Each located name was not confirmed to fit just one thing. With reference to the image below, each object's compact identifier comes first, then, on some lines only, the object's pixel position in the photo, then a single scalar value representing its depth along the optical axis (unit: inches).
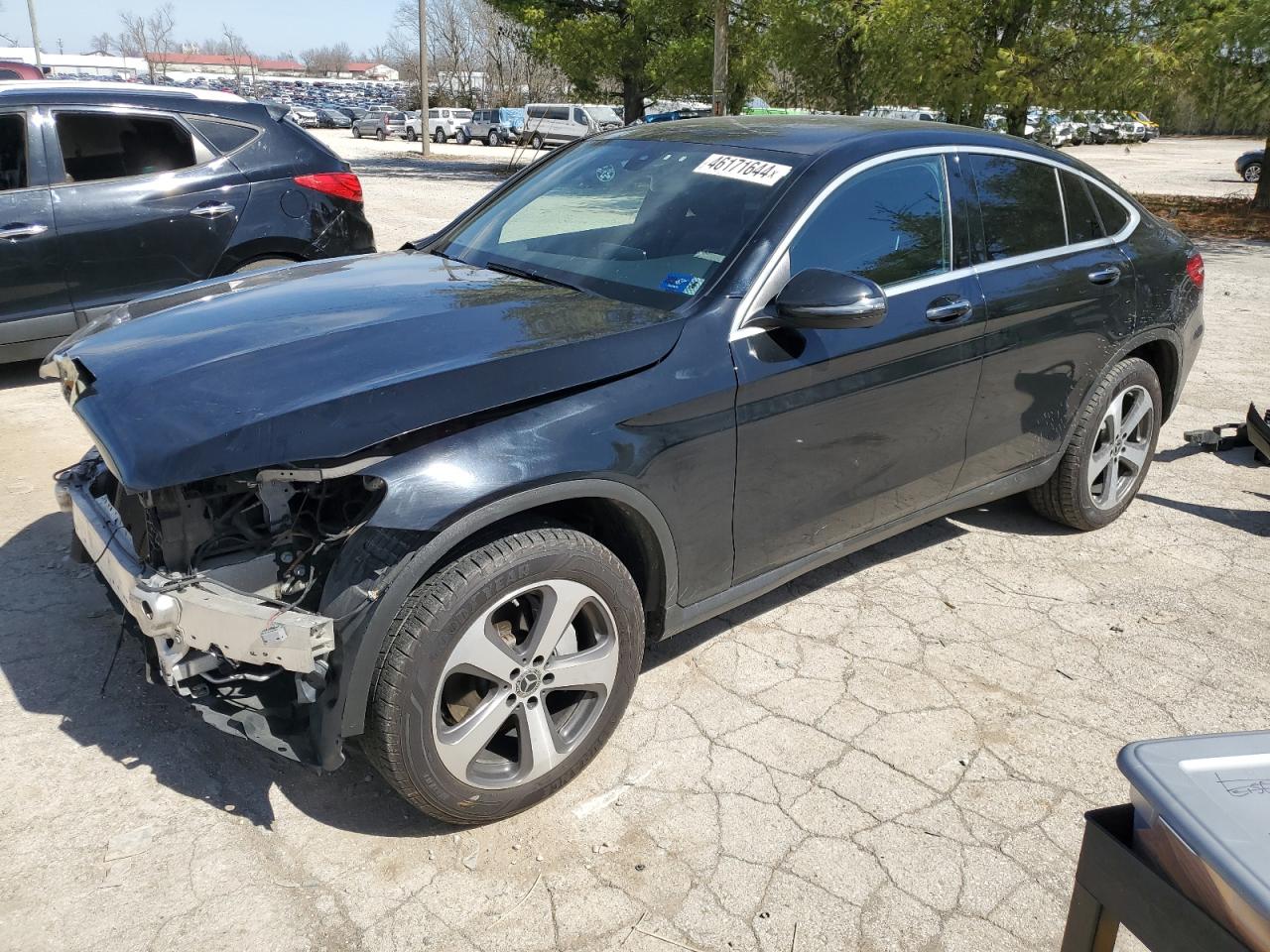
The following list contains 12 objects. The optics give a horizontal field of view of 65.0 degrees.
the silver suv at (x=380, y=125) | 1818.4
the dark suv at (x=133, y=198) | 227.5
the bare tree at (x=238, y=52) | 3487.9
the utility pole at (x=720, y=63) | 682.8
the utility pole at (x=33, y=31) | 1429.5
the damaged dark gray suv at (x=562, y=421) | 93.5
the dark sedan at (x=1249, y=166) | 977.2
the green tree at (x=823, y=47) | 679.7
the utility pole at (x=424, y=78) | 1244.5
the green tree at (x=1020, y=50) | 587.5
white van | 1374.3
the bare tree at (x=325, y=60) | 5231.3
